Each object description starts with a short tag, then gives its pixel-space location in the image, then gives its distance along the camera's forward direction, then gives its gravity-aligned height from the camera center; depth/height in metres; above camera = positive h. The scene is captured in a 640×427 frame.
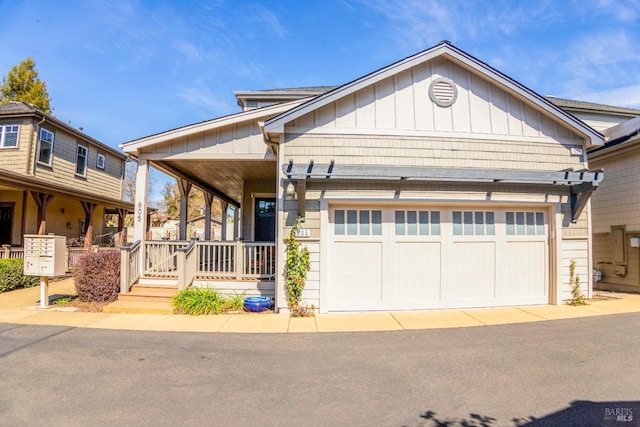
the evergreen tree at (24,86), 23.22 +9.86
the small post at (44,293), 7.51 -1.28
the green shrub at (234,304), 7.46 -1.47
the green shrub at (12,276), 9.50 -1.19
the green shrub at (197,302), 7.14 -1.39
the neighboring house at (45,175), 12.86 +2.41
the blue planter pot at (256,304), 7.22 -1.41
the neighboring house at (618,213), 9.45 +0.73
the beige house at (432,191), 7.07 +0.97
